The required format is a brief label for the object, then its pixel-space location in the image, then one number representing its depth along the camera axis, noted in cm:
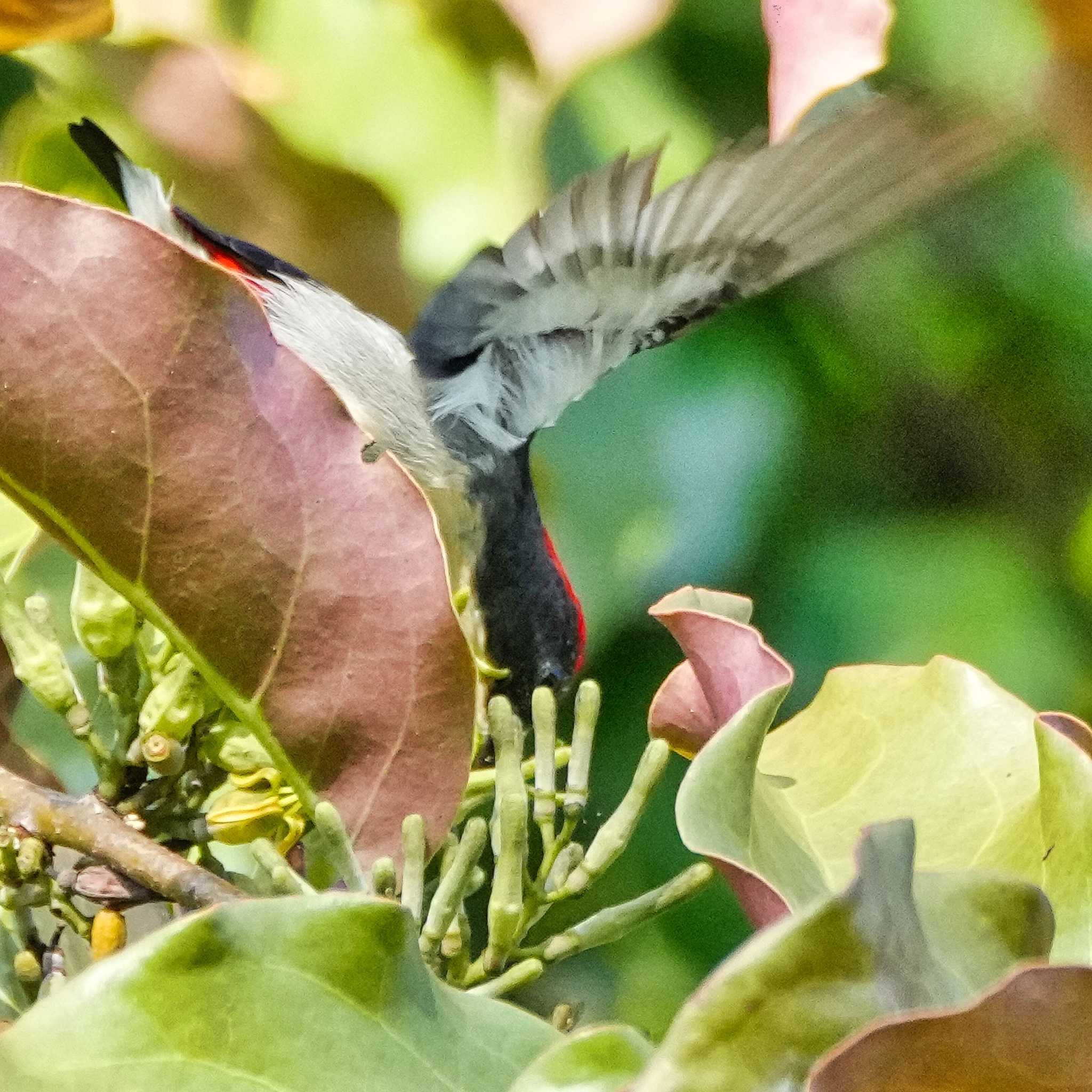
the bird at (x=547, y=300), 242
